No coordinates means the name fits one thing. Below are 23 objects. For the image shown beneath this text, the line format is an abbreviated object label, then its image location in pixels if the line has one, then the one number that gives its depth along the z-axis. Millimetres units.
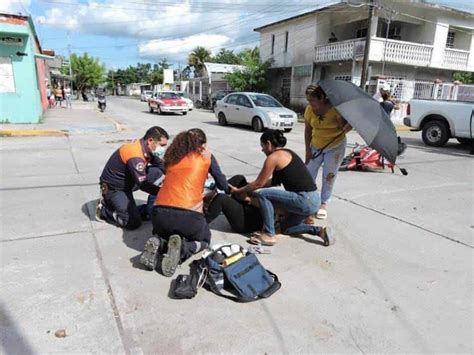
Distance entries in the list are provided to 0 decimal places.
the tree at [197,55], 54969
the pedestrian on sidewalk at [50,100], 25656
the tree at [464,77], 24984
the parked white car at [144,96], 49300
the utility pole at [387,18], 21141
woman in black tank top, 3725
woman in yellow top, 4473
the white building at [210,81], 37812
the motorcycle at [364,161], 7695
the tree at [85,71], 56719
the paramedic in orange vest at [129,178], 3971
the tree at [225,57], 66750
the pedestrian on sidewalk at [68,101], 26864
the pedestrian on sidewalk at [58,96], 29841
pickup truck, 10648
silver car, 14141
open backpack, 2914
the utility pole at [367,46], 17219
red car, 22859
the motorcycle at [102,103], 25141
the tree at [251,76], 27422
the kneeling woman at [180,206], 3281
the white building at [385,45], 21750
